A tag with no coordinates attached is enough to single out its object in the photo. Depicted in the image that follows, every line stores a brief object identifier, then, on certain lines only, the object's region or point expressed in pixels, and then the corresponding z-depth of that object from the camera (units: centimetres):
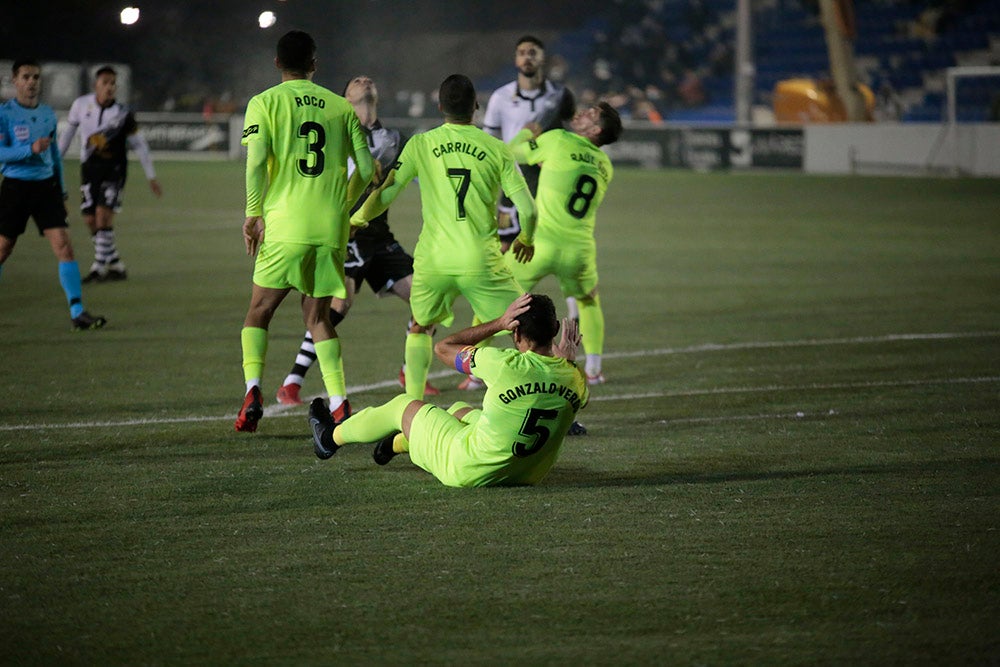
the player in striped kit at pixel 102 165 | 3100
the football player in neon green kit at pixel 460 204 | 1512
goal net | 6619
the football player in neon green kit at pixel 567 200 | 1886
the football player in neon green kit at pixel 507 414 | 1225
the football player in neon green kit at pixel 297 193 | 1500
